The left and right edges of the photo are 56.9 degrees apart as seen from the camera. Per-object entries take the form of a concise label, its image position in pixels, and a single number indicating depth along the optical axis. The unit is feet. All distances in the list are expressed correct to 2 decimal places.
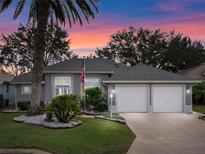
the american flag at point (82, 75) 44.61
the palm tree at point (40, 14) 34.65
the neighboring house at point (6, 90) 76.78
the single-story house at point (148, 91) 49.62
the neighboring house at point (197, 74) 70.24
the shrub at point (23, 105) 52.74
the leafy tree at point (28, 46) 83.38
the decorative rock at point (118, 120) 35.54
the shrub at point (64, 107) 30.39
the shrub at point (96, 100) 48.99
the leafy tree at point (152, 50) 96.81
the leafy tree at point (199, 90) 64.05
